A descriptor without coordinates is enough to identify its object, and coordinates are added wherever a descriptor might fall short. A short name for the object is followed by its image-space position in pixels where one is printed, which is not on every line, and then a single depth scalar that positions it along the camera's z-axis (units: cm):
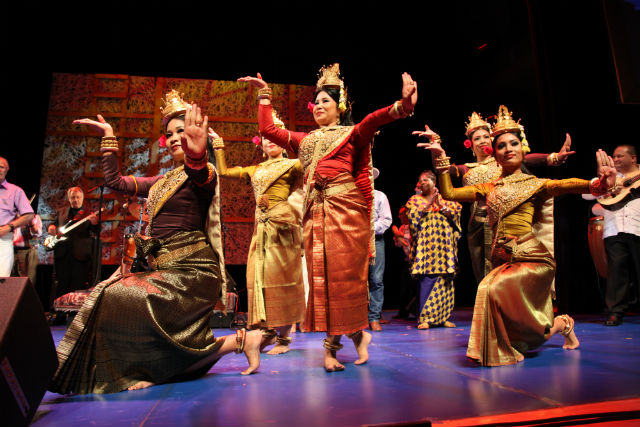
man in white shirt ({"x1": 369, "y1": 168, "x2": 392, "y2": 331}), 509
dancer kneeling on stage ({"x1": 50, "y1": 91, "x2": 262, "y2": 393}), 206
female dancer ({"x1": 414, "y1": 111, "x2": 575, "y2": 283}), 444
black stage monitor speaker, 140
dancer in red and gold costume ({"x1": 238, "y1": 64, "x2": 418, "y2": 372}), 259
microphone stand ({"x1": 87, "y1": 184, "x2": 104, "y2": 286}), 593
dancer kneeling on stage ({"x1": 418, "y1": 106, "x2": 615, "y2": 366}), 266
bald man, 531
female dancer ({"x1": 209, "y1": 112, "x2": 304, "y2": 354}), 332
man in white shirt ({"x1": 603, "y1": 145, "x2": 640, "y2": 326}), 484
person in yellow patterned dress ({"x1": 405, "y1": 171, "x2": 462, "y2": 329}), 514
